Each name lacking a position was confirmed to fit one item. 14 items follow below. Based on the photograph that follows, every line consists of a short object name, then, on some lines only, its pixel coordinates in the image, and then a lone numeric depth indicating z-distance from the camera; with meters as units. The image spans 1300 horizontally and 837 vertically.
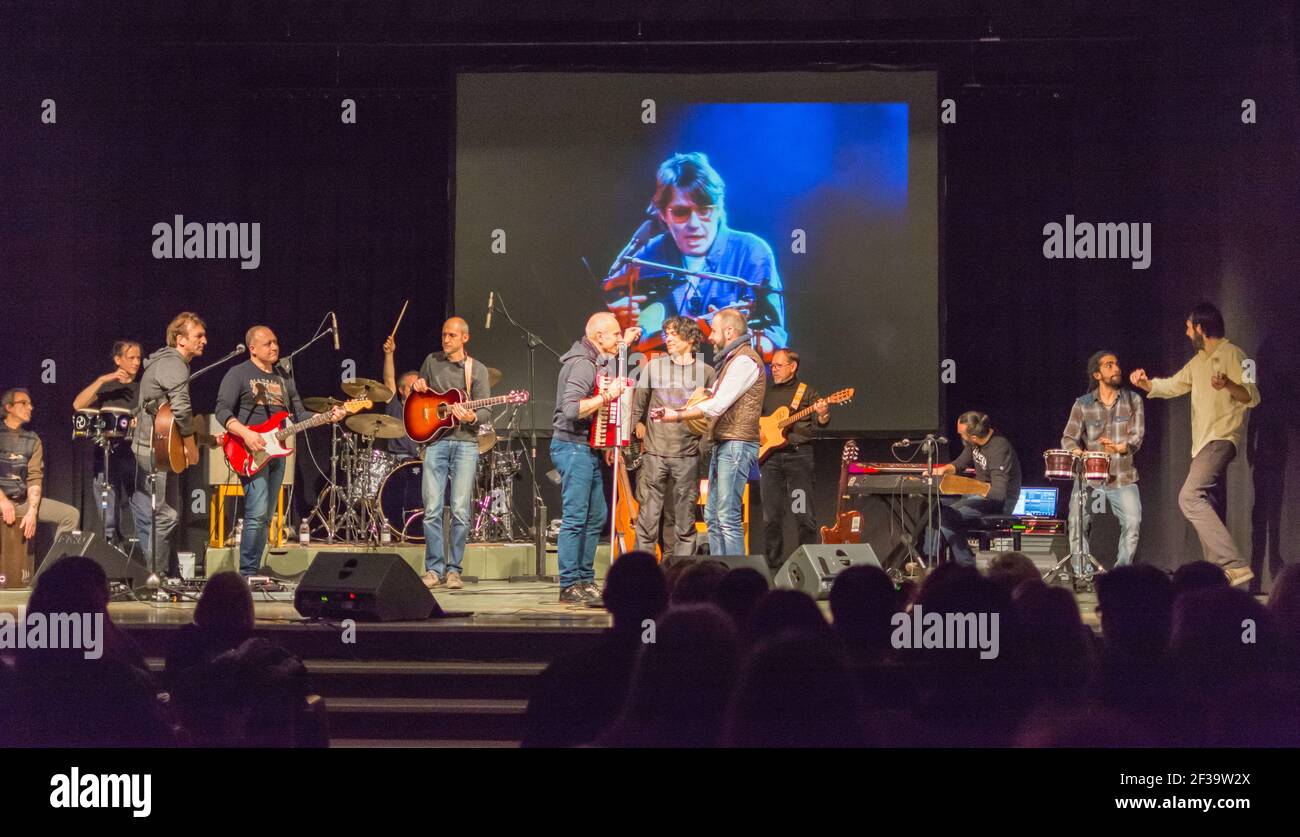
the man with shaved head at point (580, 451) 7.42
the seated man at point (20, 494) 8.95
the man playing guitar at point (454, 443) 8.22
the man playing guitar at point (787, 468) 9.62
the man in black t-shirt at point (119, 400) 8.50
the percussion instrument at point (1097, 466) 8.28
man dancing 8.13
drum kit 10.42
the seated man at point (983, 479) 8.94
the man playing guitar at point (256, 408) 7.87
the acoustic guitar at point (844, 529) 9.91
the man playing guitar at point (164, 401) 7.72
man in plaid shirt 8.43
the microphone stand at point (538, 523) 9.77
